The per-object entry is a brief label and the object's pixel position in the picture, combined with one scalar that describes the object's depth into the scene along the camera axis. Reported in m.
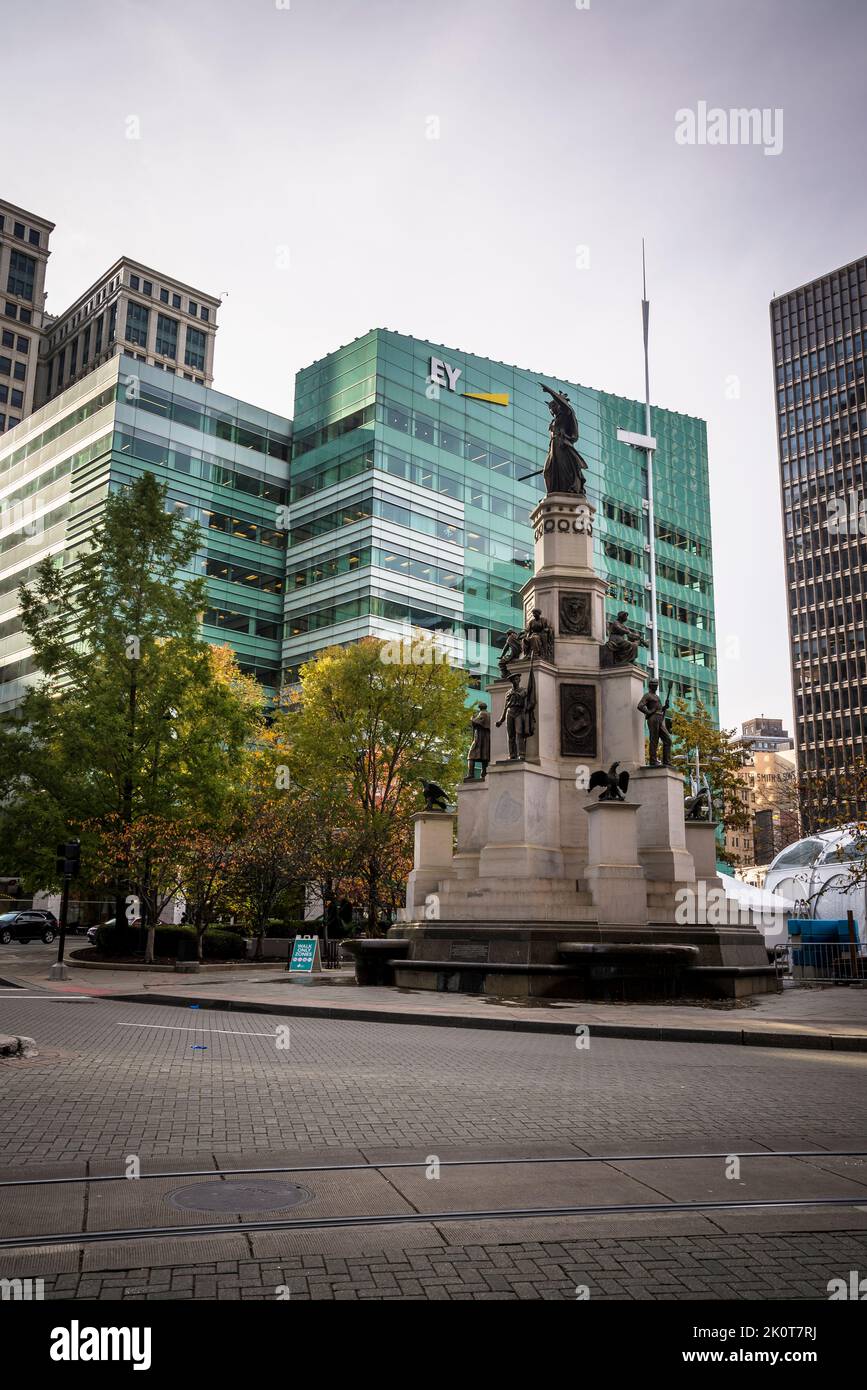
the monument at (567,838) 19.08
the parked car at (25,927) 50.38
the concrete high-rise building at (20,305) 116.69
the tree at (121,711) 30.64
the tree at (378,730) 40.78
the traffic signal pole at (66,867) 23.81
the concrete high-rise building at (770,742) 193.75
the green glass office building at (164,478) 68.25
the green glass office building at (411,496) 71.56
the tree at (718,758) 42.53
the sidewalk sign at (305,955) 26.59
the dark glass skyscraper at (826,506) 120.00
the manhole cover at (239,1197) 5.12
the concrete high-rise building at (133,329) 113.25
